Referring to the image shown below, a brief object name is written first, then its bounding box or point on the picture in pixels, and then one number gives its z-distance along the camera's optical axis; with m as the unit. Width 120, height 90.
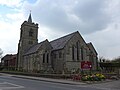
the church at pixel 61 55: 25.11
